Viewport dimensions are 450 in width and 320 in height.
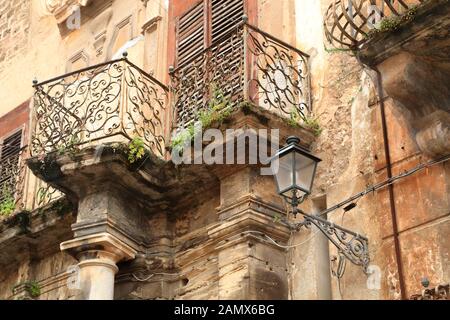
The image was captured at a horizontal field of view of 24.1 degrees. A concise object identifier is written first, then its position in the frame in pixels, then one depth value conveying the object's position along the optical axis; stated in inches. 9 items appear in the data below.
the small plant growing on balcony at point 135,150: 379.2
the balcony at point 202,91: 378.9
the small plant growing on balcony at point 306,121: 368.3
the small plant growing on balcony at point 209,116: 363.9
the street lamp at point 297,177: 311.4
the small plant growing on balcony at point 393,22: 301.3
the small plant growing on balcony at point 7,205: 453.7
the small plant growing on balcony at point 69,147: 382.3
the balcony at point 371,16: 306.5
